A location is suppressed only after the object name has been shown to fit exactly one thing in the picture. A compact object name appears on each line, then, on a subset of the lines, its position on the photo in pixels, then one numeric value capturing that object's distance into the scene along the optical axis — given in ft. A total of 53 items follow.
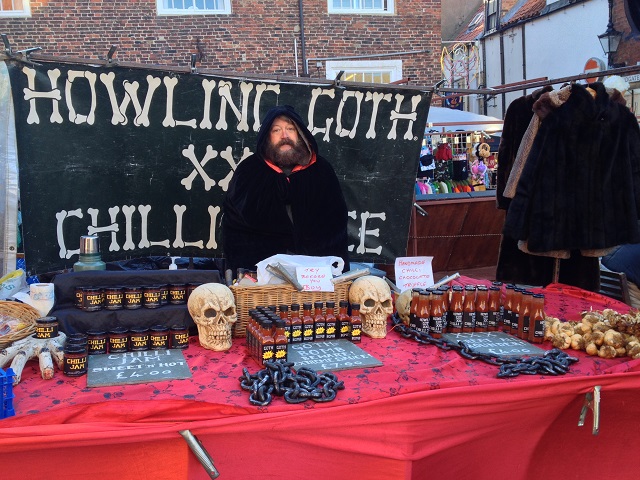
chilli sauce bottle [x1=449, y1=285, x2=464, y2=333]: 9.64
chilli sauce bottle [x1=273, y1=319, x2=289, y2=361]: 8.09
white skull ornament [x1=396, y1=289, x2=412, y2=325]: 9.95
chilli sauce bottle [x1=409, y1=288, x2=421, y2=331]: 9.52
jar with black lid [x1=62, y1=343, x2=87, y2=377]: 7.61
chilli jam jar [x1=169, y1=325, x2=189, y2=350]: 8.68
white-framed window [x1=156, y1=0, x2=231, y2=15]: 35.81
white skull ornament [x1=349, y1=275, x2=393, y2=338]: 9.49
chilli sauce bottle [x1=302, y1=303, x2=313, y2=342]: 9.05
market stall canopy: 29.37
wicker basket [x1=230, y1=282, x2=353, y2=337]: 9.21
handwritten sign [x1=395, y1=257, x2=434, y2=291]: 10.90
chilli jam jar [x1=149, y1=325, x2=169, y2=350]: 8.56
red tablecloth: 6.58
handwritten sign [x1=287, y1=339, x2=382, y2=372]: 8.08
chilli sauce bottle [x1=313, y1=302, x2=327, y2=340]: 9.11
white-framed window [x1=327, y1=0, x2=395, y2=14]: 37.76
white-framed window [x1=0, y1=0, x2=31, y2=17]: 34.63
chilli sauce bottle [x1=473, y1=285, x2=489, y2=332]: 9.76
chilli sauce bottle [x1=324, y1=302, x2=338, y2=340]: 9.17
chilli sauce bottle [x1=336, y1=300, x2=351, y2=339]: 9.29
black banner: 11.60
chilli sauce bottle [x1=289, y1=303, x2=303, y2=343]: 8.99
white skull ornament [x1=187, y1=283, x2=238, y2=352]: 8.61
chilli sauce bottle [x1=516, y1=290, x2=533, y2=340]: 9.40
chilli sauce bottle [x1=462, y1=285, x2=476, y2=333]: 9.66
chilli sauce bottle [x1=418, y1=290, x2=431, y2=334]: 9.45
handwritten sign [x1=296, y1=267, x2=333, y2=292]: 9.36
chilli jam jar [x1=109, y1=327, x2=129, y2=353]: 8.42
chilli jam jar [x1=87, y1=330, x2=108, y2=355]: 8.32
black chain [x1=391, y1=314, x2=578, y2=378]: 8.00
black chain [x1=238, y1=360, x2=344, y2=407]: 7.05
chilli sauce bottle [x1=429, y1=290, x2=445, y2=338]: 9.44
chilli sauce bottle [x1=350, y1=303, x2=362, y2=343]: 9.23
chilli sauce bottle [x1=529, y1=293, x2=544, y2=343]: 9.26
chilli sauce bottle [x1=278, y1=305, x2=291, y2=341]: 8.85
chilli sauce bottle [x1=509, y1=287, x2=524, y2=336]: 9.61
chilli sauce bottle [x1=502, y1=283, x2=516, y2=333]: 9.78
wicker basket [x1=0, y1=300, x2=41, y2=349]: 8.40
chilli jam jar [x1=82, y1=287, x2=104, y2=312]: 8.82
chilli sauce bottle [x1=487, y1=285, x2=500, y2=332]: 9.84
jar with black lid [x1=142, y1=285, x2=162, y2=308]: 9.11
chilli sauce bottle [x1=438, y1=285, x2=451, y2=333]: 9.55
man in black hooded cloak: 12.04
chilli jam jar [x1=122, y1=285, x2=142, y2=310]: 8.98
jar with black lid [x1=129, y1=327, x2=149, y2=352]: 8.46
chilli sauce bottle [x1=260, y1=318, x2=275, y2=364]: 8.02
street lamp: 38.06
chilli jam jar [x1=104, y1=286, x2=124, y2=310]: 8.89
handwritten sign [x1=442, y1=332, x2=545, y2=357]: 8.76
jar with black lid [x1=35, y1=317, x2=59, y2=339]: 8.10
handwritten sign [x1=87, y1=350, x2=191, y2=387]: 7.41
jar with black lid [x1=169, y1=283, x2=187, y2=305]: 9.41
